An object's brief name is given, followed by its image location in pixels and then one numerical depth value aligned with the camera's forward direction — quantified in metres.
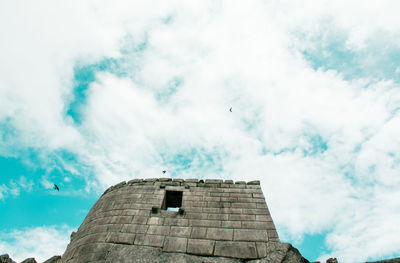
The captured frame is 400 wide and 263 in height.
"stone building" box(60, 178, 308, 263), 5.34
